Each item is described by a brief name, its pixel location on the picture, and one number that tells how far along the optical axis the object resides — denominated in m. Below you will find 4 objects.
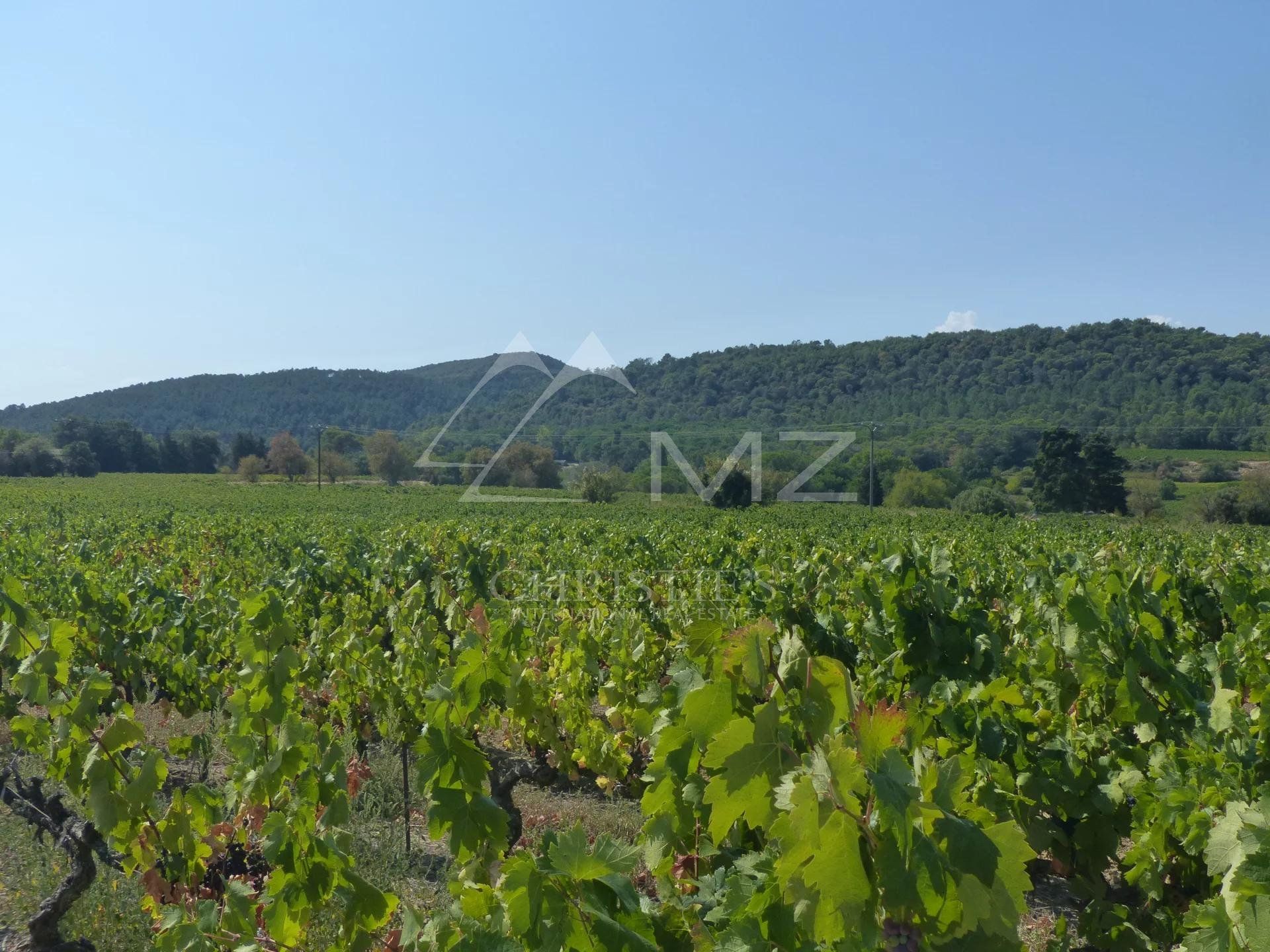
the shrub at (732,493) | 41.44
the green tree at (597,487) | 42.06
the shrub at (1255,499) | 38.00
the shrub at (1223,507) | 38.38
